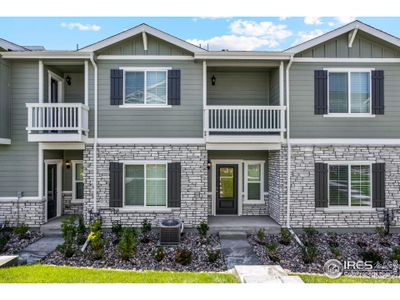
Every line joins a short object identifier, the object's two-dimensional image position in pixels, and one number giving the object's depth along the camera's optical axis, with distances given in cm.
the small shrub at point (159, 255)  754
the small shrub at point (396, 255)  740
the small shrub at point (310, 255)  754
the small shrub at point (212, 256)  744
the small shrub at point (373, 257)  739
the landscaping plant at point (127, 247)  755
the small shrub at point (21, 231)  923
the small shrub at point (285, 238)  902
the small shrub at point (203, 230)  934
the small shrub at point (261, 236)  898
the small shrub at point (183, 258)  734
